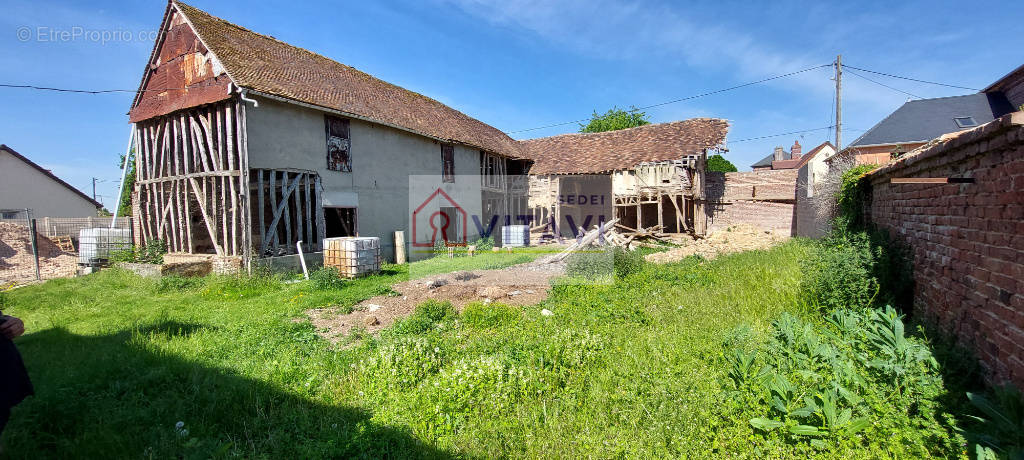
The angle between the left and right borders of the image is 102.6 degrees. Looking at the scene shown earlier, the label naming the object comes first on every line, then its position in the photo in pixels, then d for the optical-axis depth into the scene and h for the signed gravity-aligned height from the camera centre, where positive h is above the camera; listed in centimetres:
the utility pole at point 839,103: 1764 +467
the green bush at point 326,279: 912 -134
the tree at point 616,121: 3712 +867
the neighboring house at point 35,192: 2206 +202
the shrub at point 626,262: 936 -111
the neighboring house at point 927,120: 1778 +398
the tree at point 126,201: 2377 +142
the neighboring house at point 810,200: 1257 +43
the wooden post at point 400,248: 1385 -97
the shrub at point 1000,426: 228 -128
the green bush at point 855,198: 711 +22
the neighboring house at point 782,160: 4212 +578
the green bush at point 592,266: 956 -122
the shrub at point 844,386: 277 -135
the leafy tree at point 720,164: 4262 +520
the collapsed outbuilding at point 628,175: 1748 +190
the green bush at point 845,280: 508 -88
